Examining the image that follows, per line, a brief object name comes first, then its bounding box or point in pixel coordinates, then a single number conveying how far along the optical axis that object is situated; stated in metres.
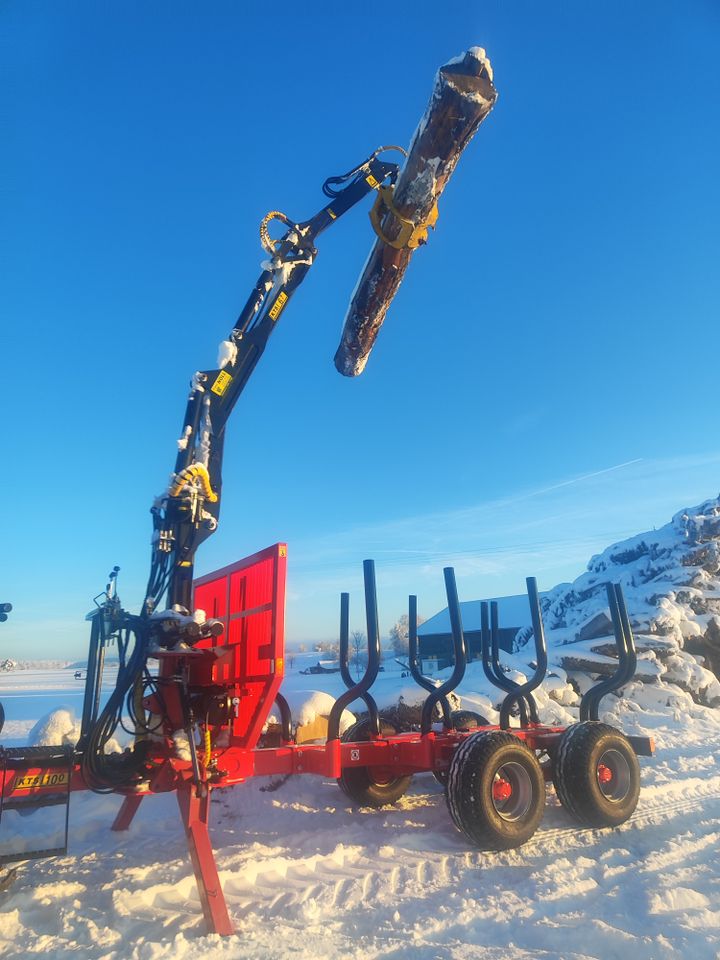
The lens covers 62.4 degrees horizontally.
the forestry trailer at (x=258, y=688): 4.09
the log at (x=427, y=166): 3.54
